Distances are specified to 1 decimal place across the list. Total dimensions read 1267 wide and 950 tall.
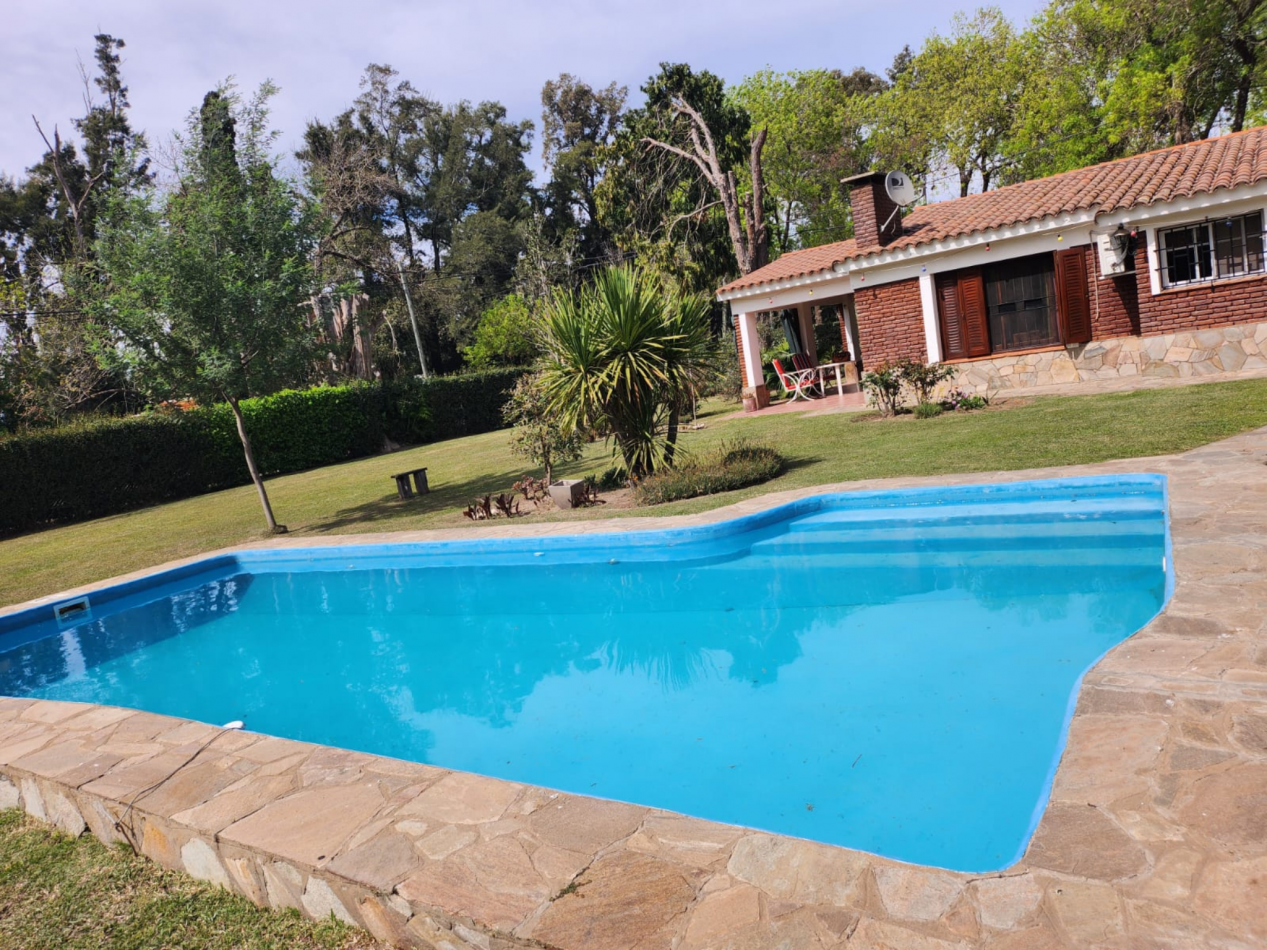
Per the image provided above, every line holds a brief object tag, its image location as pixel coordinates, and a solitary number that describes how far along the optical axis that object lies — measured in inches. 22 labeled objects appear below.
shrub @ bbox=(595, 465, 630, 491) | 519.7
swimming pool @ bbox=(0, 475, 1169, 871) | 175.5
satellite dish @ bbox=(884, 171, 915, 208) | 746.8
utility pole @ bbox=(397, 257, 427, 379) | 1325.2
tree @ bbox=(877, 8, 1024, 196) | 1373.0
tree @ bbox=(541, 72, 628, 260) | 1722.4
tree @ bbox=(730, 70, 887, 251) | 1503.4
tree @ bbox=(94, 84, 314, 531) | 470.9
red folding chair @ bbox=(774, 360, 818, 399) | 834.8
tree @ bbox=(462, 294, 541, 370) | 1443.2
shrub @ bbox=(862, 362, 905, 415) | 603.8
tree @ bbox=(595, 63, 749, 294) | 1128.2
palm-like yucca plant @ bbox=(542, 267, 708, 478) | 431.5
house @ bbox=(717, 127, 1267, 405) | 567.8
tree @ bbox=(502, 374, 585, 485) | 519.8
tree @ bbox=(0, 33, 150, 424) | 922.7
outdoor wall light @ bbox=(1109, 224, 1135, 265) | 590.6
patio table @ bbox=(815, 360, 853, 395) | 760.5
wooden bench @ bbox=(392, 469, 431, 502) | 619.2
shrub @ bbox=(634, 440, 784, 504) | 445.4
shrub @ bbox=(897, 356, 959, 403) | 601.9
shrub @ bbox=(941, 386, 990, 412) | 590.9
